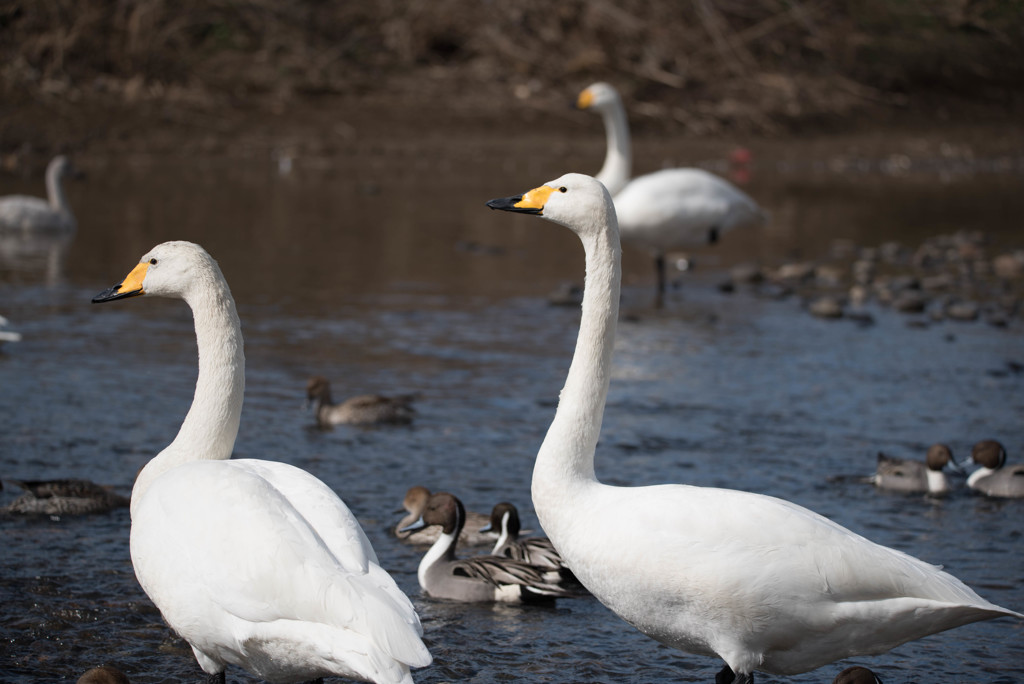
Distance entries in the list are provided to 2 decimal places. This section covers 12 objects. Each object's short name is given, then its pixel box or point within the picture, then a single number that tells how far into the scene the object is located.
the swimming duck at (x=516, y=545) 11.21
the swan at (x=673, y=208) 26.00
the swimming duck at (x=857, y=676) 8.71
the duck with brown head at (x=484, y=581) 10.95
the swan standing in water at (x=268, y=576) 7.45
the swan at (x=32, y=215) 30.11
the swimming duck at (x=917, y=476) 13.87
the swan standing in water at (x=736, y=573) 8.25
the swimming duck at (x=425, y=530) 12.44
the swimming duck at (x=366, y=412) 15.96
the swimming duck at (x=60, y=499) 12.18
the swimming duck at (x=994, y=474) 13.64
